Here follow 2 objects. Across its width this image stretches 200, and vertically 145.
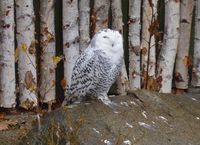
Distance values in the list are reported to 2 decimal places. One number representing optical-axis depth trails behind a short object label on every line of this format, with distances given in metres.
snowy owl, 3.70
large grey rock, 3.29
